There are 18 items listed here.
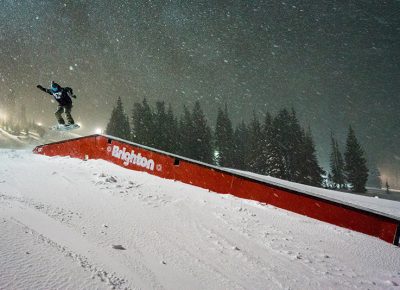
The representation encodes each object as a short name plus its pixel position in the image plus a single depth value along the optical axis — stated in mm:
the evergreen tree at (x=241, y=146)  56844
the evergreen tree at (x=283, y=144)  47469
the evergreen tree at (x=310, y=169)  47906
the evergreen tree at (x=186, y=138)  53309
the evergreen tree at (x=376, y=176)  134000
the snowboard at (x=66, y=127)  12930
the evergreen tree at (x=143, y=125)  52656
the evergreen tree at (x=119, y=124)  55681
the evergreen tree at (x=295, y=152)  47812
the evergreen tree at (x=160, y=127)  52594
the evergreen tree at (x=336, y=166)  65625
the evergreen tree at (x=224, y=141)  55750
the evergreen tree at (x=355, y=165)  54781
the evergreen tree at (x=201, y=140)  51703
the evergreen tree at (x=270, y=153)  47875
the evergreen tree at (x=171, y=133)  53531
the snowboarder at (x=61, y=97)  11633
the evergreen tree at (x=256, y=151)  49594
